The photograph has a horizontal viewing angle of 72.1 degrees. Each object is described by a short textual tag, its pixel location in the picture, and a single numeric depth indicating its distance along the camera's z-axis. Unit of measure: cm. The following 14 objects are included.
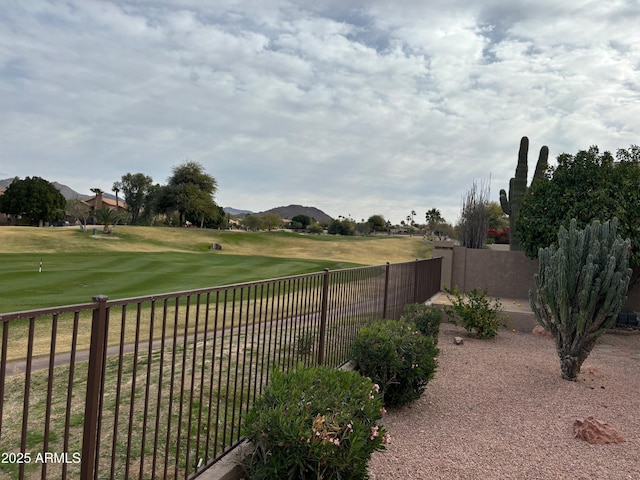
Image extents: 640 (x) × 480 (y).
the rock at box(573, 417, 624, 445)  405
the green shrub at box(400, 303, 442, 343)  761
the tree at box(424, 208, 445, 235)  7157
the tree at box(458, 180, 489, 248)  1606
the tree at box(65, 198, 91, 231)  5550
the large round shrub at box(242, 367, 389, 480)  257
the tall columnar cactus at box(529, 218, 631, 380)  589
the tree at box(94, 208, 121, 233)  4497
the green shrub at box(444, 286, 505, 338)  857
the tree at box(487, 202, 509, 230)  4789
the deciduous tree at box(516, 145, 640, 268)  1008
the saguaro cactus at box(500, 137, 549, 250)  1864
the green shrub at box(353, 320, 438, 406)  469
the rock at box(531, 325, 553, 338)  934
